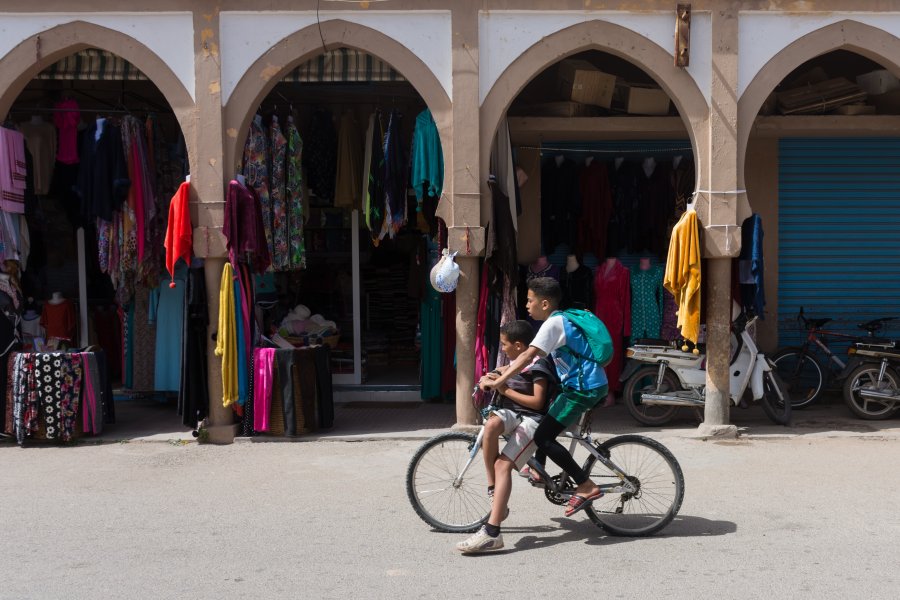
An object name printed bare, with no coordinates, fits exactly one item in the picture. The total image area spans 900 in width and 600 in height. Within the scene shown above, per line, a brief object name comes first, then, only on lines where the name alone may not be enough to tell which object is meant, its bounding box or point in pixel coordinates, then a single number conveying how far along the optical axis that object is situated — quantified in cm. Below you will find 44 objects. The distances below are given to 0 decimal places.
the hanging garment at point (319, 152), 1091
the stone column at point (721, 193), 892
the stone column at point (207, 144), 889
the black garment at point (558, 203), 1116
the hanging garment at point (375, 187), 1018
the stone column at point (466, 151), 894
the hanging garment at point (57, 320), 1107
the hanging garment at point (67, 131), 1013
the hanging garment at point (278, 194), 998
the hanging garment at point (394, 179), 1000
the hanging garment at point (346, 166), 1082
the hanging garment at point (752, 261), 912
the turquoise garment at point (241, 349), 899
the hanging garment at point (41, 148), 1024
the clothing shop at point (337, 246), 918
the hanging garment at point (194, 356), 904
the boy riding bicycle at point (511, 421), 575
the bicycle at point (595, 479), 599
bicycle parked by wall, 1045
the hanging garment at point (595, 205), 1107
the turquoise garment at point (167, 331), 1077
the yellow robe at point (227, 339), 884
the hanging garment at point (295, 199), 1011
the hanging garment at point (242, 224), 888
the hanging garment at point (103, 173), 969
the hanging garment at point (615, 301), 1084
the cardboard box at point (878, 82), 1070
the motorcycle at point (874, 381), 989
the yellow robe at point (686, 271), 891
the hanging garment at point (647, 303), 1091
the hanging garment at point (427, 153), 962
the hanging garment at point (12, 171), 923
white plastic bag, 892
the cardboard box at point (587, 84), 1061
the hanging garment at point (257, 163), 971
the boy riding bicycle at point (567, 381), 575
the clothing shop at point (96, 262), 904
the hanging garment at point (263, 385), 911
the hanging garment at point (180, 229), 882
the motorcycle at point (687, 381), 958
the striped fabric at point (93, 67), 1006
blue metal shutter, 1126
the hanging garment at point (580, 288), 1088
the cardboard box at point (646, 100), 1070
